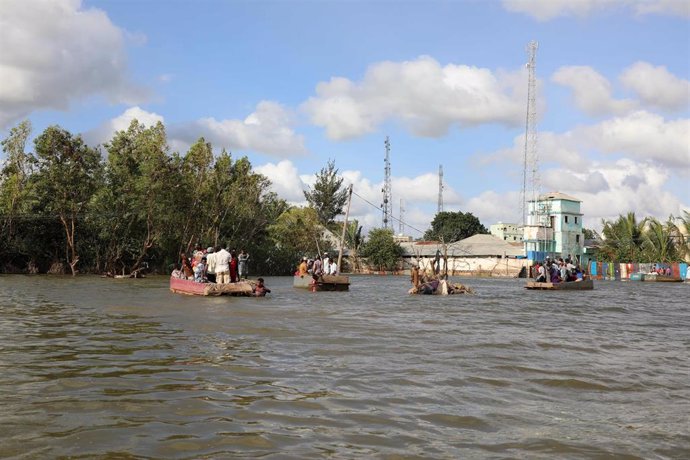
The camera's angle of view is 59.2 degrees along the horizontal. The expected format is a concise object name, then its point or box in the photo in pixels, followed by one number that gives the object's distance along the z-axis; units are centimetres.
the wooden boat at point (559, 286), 3106
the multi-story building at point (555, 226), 6456
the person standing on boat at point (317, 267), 2767
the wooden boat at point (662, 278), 5022
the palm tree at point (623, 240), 5644
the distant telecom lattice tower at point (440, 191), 8892
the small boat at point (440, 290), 2600
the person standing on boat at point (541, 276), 3189
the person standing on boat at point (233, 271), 2117
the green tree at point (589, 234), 8089
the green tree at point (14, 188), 3894
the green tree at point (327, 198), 7350
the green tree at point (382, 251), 6644
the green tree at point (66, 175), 3841
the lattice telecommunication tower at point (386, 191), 8068
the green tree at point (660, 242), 5419
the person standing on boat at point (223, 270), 2055
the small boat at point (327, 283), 2609
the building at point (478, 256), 6262
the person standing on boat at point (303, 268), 2792
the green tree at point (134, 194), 4022
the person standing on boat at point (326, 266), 2912
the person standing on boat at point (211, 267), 2119
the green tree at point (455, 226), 8744
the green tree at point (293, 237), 5641
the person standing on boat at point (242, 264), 2698
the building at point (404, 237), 9717
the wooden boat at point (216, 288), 1977
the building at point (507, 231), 9469
